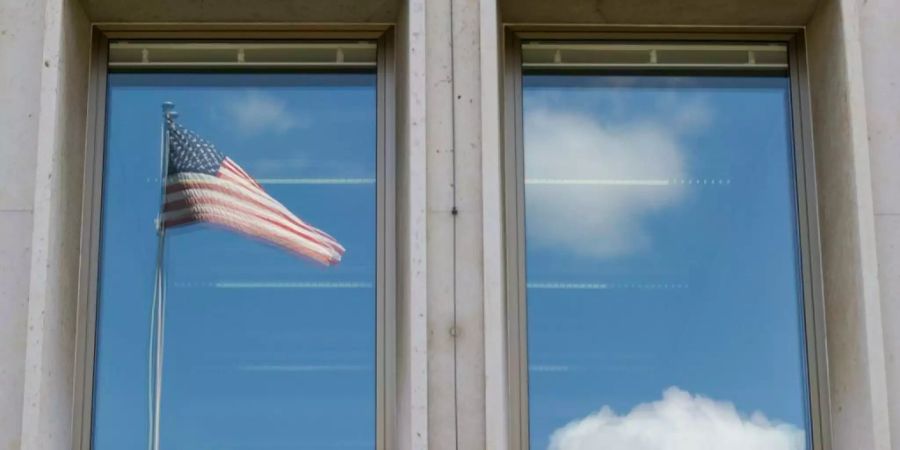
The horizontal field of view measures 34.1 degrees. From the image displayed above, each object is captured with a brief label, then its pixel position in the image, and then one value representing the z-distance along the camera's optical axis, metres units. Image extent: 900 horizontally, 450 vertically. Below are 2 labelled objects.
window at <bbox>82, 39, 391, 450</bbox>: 4.64
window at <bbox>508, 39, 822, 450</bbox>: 4.67
